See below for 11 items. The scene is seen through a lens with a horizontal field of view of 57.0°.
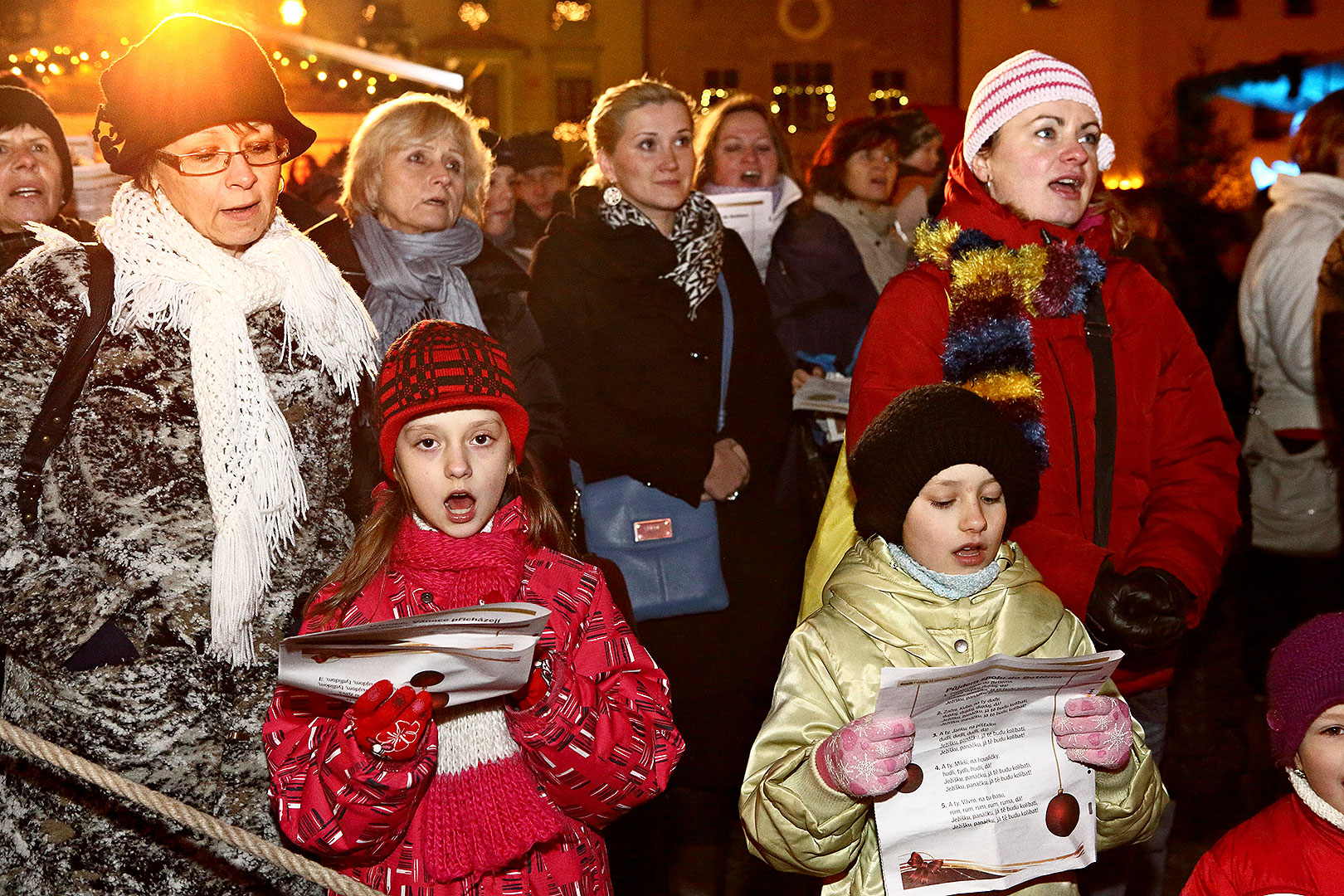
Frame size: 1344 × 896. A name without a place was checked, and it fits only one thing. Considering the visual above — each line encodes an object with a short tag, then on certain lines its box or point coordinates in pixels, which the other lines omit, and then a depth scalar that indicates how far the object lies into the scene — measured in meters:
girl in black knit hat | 2.22
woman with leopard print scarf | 3.92
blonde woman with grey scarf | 3.70
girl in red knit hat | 2.19
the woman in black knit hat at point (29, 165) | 4.08
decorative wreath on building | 31.55
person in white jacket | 4.50
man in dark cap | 7.14
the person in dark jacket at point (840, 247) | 5.20
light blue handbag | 3.87
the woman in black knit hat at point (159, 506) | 2.49
